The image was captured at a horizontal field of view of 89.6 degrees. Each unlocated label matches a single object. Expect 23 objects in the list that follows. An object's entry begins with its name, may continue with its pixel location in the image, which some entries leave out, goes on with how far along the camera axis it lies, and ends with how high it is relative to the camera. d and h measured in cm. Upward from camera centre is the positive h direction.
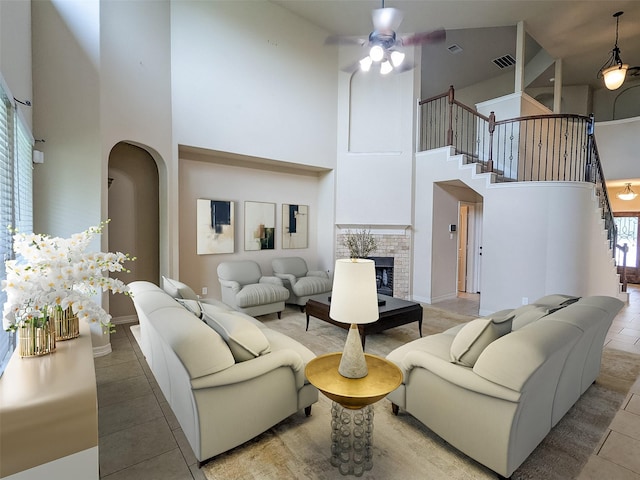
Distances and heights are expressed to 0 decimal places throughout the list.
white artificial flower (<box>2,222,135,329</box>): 156 -24
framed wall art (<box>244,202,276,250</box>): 590 +14
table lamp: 180 -33
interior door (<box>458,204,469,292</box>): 745 -30
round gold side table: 179 -106
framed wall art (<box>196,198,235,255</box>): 535 +10
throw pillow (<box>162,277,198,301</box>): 312 -57
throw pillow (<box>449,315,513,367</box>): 204 -68
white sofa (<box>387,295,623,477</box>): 176 -91
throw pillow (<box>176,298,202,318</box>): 251 -60
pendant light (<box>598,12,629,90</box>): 512 +260
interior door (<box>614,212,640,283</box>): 853 -7
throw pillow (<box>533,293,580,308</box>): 313 -68
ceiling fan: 340 +220
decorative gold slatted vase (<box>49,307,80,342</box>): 189 -56
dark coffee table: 375 -100
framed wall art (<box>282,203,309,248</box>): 643 +16
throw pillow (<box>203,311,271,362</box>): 211 -69
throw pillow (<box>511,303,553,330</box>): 256 -68
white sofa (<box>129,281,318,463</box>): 188 -92
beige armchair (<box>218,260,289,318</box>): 479 -87
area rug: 193 -143
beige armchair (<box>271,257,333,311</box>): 543 -80
